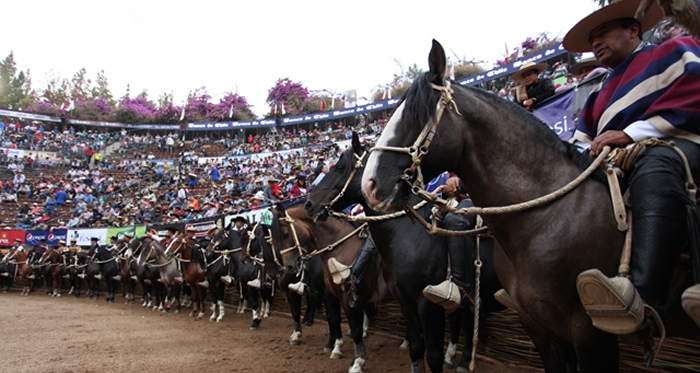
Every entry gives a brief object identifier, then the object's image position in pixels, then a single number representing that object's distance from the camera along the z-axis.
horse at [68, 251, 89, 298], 18.50
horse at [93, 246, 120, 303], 17.00
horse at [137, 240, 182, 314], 13.12
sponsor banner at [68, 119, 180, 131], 45.38
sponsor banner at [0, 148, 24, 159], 35.59
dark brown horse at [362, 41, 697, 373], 2.05
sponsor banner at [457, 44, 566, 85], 19.91
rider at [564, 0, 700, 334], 1.81
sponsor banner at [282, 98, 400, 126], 32.62
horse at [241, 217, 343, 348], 6.79
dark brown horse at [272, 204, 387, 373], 5.77
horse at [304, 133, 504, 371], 4.21
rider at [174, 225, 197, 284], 12.38
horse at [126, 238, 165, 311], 13.91
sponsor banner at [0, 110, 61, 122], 43.31
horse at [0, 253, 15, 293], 20.66
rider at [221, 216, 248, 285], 10.82
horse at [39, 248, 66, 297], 19.38
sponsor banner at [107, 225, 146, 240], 17.34
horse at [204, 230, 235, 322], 10.96
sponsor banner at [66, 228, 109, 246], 19.53
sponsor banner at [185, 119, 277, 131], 41.24
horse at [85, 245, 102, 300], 17.66
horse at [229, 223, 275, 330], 9.47
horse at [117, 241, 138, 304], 15.46
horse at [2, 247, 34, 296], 20.25
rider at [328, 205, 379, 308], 5.52
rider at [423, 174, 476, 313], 3.82
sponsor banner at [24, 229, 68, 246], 21.05
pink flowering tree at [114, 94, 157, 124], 47.41
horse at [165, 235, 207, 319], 11.91
